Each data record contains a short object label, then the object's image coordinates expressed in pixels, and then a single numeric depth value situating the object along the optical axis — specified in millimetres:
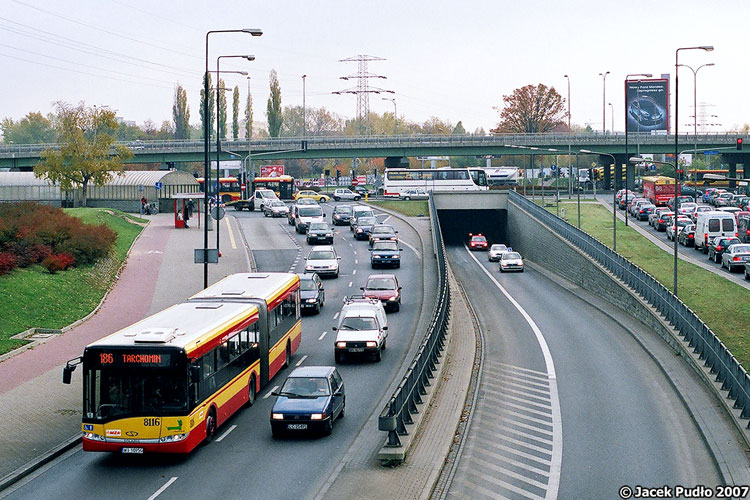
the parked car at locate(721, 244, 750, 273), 52088
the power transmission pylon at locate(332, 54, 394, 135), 142375
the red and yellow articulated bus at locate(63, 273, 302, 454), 19828
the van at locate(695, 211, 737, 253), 60375
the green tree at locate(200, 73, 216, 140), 140412
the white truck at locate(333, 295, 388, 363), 31125
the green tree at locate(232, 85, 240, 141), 158125
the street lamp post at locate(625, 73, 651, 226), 57734
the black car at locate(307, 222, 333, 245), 63522
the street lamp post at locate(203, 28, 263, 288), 36344
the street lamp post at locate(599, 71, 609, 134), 112762
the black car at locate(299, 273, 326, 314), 40625
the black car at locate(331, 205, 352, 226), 78688
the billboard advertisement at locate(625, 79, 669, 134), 109625
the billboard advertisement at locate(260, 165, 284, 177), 113338
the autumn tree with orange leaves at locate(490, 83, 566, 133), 143875
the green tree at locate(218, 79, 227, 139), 151325
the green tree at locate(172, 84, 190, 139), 163375
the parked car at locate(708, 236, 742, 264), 56700
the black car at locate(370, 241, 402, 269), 54938
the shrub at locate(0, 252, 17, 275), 40206
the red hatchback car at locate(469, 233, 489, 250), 82812
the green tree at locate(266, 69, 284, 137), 150625
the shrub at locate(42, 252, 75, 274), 44000
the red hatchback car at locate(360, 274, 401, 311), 41656
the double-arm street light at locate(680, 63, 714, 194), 87962
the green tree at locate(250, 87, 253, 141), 155750
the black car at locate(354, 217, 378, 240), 68812
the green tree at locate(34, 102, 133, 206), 77312
